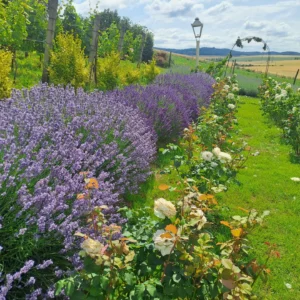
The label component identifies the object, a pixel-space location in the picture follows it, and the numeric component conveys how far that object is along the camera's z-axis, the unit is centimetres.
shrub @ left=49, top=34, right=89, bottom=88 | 638
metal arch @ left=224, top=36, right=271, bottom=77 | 1539
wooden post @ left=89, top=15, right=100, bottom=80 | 831
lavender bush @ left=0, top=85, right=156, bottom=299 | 181
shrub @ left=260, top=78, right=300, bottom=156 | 659
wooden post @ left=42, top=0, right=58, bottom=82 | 636
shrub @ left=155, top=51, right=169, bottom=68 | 2980
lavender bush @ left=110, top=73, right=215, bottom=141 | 536
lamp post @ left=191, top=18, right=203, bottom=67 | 1278
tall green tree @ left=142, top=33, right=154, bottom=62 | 3030
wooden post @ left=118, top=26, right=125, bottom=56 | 1148
